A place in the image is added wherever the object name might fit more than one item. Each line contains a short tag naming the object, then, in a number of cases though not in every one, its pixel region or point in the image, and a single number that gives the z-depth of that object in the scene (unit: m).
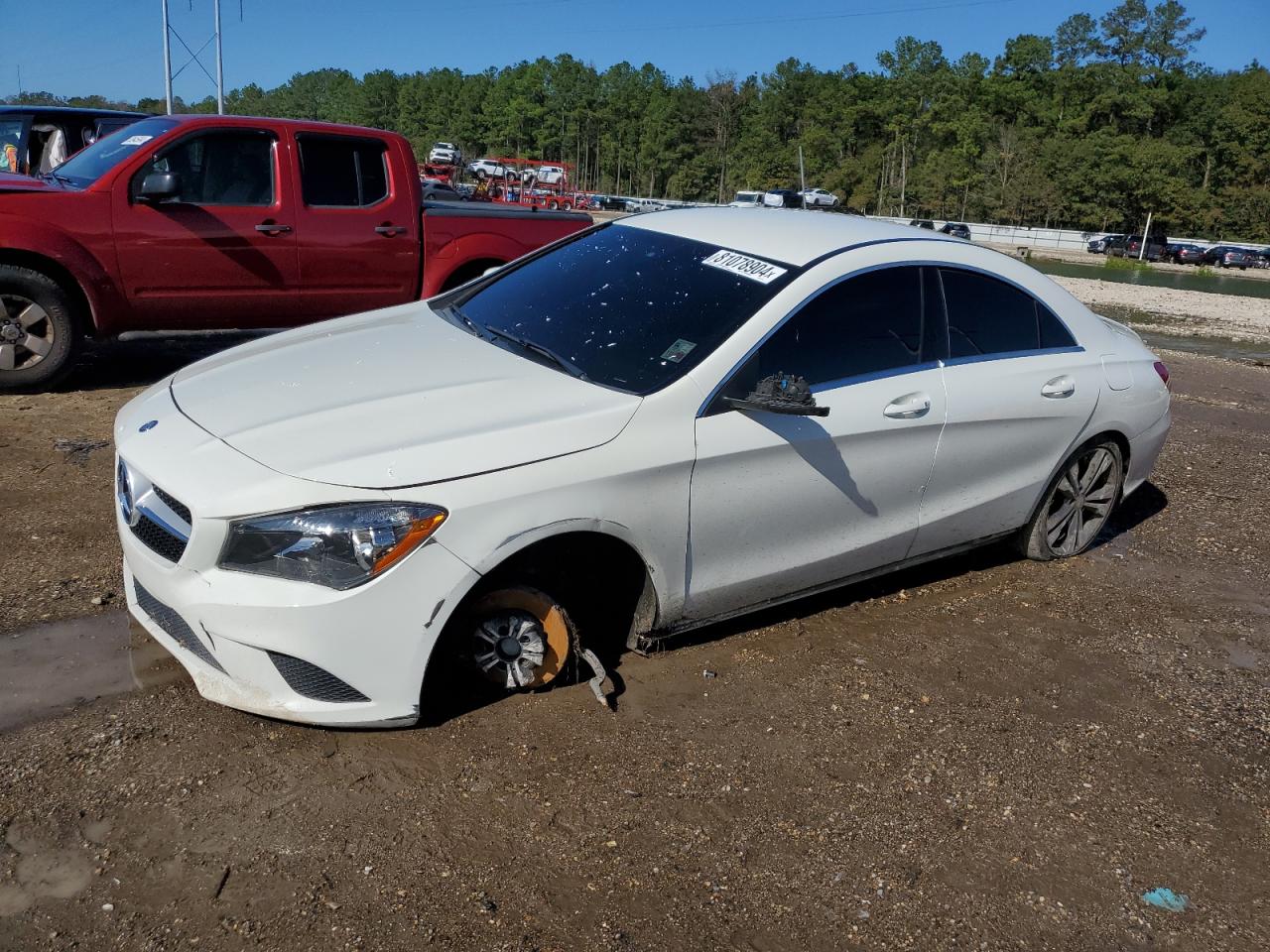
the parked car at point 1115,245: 70.88
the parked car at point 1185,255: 67.06
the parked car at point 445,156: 63.49
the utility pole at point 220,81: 36.81
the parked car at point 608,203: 76.39
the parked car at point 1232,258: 64.50
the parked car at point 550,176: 49.92
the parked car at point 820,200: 65.19
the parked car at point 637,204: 66.54
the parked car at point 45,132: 10.12
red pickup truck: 6.52
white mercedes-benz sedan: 2.94
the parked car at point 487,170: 55.94
